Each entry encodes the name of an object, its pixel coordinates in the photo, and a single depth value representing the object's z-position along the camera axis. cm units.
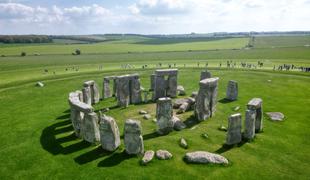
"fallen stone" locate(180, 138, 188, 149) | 1662
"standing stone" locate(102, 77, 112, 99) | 2903
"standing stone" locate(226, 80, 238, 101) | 2716
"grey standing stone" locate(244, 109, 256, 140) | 1738
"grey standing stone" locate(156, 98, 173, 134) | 1880
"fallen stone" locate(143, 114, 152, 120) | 2186
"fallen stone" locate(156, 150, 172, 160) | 1525
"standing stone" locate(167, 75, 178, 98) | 2812
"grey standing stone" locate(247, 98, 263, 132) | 1781
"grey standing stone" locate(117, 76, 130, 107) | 2511
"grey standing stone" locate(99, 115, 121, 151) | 1597
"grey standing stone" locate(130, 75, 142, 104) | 2631
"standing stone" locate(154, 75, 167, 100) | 2753
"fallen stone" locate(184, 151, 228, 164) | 1482
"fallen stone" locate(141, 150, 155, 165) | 1487
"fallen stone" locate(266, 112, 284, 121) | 2156
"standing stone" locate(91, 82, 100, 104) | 2727
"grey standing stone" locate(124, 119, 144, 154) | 1548
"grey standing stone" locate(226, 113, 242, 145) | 1675
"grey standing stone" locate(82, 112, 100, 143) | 1711
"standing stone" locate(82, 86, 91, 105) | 2536
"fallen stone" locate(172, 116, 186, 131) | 1959
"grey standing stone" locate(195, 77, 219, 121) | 2086
